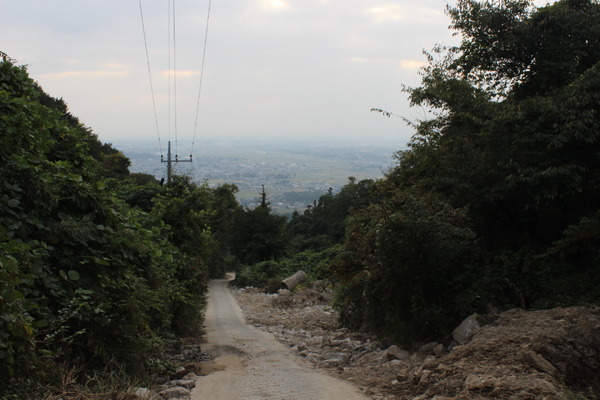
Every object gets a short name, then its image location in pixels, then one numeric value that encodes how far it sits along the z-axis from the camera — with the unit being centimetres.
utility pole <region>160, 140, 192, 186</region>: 3688
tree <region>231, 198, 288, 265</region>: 4428
